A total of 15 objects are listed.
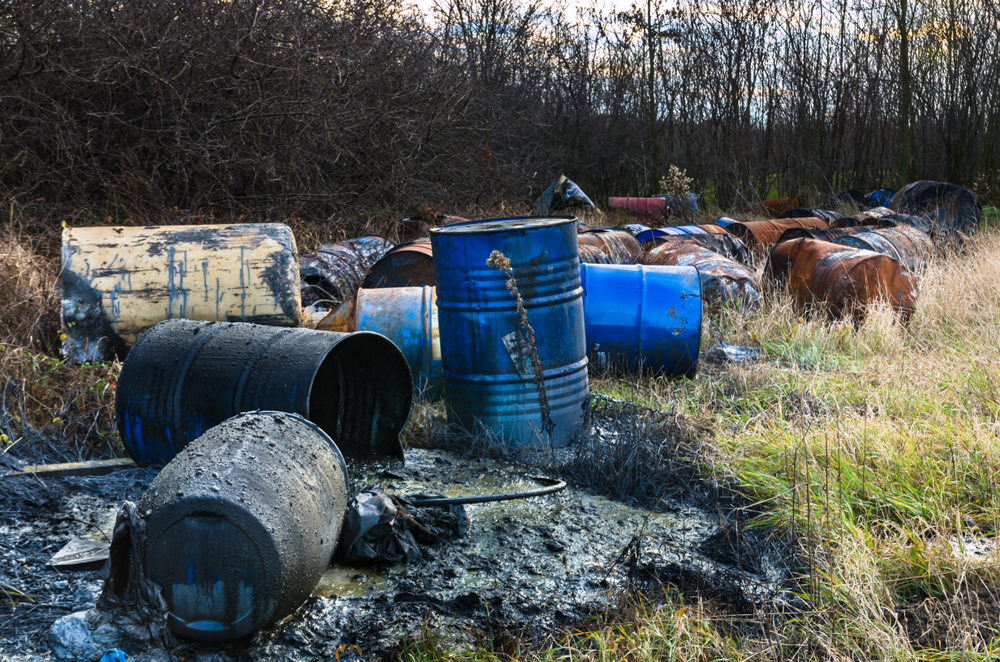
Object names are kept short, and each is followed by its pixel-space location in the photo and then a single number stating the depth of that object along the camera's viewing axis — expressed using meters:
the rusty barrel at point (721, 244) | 7.10
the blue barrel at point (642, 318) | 4.60
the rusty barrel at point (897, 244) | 6.77
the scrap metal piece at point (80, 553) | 2.57
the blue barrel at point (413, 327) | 4.24
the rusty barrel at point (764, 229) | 8.44
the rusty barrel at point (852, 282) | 5.43
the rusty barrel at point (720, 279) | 5.58
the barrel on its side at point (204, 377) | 3.04
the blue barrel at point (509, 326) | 3.58
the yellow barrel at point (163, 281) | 4.21
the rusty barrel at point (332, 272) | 5.62
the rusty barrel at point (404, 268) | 5.21
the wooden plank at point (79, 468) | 3.30
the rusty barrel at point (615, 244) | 6.64
